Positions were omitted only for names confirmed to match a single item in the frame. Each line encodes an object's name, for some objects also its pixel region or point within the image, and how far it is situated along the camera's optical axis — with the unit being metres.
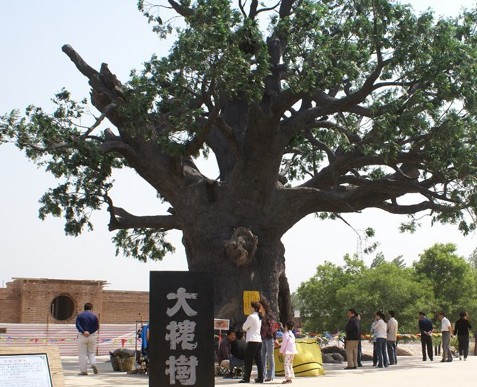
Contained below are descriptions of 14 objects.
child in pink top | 15.82
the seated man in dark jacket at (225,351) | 17.84
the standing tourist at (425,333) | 22.98
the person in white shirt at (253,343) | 15.56
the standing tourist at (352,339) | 19.78
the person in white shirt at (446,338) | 22.38
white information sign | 7.70
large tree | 19.70
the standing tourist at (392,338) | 21.89
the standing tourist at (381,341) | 20.59
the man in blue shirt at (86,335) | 17.22
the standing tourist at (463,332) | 23.30
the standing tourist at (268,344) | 16.28
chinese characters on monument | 11.35
